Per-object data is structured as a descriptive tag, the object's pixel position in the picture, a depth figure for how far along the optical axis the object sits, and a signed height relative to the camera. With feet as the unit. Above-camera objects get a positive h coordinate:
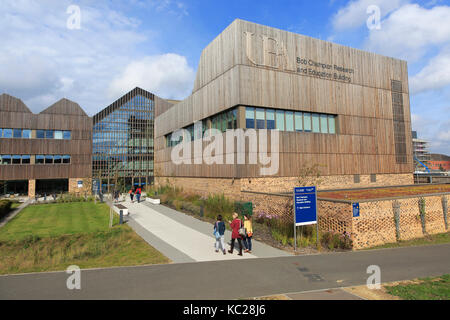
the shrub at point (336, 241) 36.04 -9.36
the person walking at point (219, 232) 35.01 -7.53
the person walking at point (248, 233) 34.94 -7.65
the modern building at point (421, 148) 409.04 +38.24
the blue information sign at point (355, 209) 35.53 -4.84
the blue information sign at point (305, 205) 37.06 -4.51
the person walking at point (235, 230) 34.03 -7.16
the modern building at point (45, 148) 117.39 +13.44
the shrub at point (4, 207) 70.31 -8.15
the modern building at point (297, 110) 68.03 +18.59
